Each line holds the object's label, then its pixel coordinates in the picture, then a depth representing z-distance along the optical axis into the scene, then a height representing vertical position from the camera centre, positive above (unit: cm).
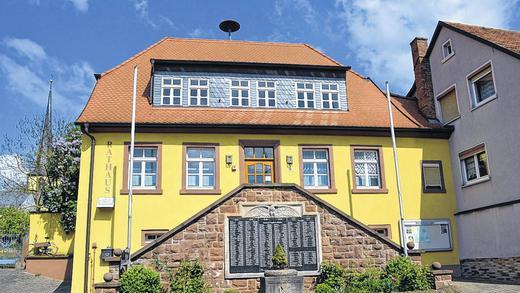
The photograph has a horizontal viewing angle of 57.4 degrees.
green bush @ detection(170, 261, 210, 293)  1207 -60
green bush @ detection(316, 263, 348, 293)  1270 -66
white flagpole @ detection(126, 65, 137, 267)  1406 +273
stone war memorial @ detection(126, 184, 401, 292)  1262 +36
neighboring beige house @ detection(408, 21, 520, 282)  1504 +389
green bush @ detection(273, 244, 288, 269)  1212 -18
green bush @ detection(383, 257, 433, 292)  1250 -69
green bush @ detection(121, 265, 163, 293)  1148 -56
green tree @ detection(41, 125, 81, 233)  1967 +378
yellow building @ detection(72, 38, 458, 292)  1570 +361
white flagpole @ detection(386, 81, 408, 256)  1578 +265
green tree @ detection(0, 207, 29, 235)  3209 +254
